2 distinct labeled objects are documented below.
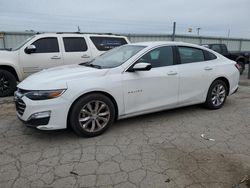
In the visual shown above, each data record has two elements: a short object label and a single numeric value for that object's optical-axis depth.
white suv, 5.49
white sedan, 2.99
